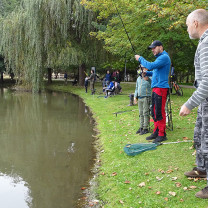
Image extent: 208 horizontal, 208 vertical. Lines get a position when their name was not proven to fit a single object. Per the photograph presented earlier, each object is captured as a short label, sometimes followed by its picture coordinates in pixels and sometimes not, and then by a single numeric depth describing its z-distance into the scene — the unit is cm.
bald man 287
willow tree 2044
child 669
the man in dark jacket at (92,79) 1925
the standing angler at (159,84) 543
